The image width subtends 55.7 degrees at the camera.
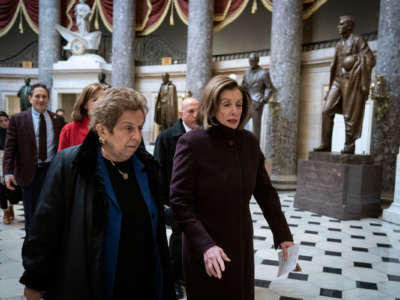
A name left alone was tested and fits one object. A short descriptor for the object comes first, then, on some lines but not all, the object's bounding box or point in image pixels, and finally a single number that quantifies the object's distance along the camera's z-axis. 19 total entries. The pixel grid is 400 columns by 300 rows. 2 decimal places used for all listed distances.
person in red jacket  2.93
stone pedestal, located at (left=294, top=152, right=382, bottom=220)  6.67
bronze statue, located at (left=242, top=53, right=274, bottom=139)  9.37
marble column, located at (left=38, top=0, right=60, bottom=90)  15.34
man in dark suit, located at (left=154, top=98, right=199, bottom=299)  3.19
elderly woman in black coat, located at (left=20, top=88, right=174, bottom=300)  1.48
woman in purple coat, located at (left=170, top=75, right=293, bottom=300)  1.86
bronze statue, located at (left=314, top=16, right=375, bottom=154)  6.61
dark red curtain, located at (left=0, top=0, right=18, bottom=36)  15.90
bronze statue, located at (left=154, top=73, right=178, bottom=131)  11.90
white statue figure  15.24
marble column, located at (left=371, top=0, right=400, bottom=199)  7.79
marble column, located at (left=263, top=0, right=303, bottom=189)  10.36
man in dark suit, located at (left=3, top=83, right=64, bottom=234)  3.67
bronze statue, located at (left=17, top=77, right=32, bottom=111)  12.46
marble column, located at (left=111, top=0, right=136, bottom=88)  14.16
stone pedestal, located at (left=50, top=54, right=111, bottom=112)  15.08
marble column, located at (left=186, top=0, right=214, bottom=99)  12.36
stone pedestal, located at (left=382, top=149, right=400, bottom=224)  6.41
